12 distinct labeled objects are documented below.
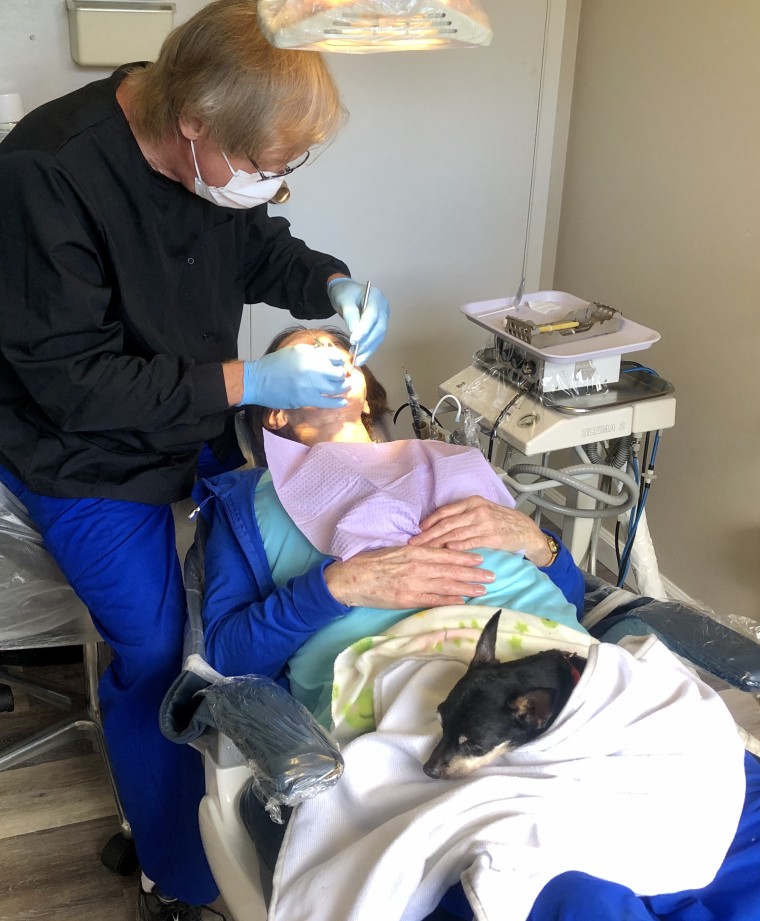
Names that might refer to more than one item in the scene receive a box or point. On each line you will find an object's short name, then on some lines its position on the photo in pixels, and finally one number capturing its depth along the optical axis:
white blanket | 0.89
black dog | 0.97
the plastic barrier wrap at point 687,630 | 1.20
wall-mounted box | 2.00
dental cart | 1.76
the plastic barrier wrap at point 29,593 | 1.56
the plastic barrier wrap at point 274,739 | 0.95
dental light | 0.97
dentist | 1.23
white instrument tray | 1.76
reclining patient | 1.22
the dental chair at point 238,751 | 1.01
